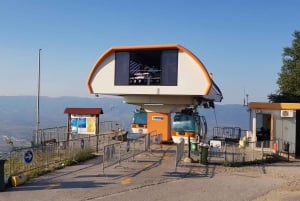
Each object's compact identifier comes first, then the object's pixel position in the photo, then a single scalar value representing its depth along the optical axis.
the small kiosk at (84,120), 22.17
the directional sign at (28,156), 14.29
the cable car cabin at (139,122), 29.55
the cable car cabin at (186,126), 26.77
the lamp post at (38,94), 29.50
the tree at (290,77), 38.28
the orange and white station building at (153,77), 23.16
